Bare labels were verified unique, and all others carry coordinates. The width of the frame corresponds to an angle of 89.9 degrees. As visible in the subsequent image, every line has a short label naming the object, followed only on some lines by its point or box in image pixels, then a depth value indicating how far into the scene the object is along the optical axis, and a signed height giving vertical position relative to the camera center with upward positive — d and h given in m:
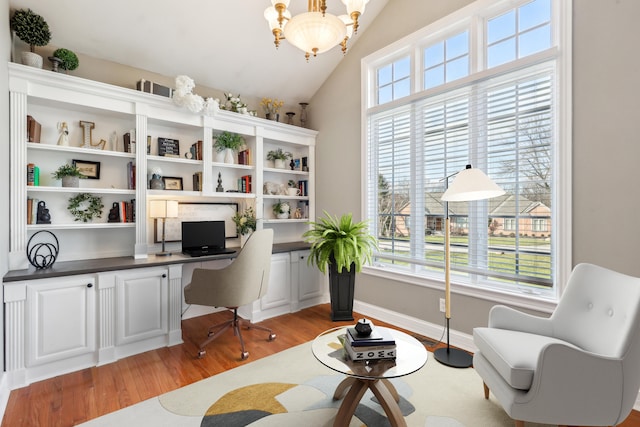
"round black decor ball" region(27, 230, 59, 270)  2.56 -0.34
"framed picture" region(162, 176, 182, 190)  3.47 +0.34
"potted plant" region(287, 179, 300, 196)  4.34 +0.34
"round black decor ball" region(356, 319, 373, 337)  1.77 -0.64
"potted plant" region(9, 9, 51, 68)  2.54 +1.47
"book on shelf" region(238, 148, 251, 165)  3.92 +0.69
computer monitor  3.40 -0.26
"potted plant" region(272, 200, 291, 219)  4.25 +0.04
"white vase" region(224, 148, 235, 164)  3.76 +0.67
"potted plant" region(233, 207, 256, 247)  3.85 -0.12
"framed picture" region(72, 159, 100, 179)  3.00 +0.43
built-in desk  2.27 -0.79
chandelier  1.87 +1.11
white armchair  1.49 -0.74
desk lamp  3.12 +0.04
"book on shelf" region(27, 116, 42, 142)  2.64 +0.69
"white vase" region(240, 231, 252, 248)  3.88 -0.29
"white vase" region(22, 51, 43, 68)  2.58 +1.25
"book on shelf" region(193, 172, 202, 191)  3.53 +0.35
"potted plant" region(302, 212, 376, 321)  3.39 -0.44
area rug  1.87 -1.21
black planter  3.57 -0.87
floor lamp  2.25 +0.13
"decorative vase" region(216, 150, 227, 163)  3.76 +0.67
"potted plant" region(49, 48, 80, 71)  2.73 +1.32
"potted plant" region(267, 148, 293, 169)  4.25 +0.74
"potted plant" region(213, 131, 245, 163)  3.70 +0.81
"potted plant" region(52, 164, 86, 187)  2.78 +0.33
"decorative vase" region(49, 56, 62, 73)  2.73 +1.29
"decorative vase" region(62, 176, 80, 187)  2.79 +0.28
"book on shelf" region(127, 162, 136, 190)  3.12 +0.37
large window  2.50 +0.64
